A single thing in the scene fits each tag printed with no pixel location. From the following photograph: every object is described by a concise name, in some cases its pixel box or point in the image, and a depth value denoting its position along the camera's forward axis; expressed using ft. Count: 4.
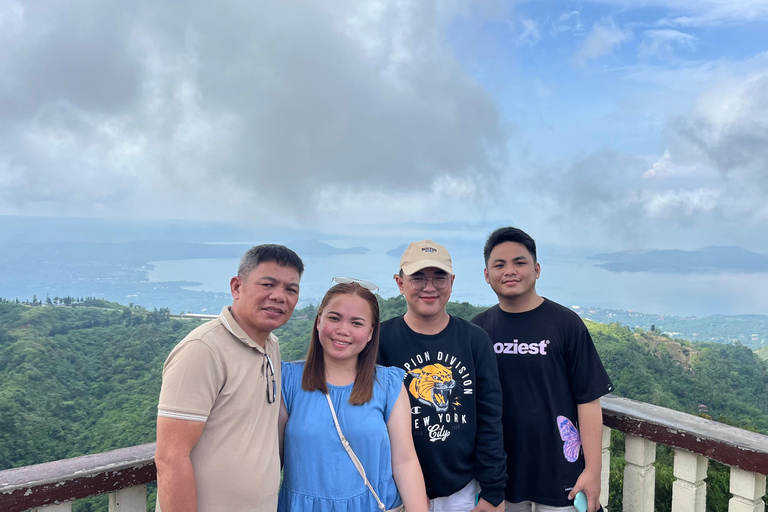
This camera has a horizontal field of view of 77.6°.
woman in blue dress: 6.68
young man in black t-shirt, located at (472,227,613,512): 8.14
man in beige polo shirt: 5.49
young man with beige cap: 7.61
